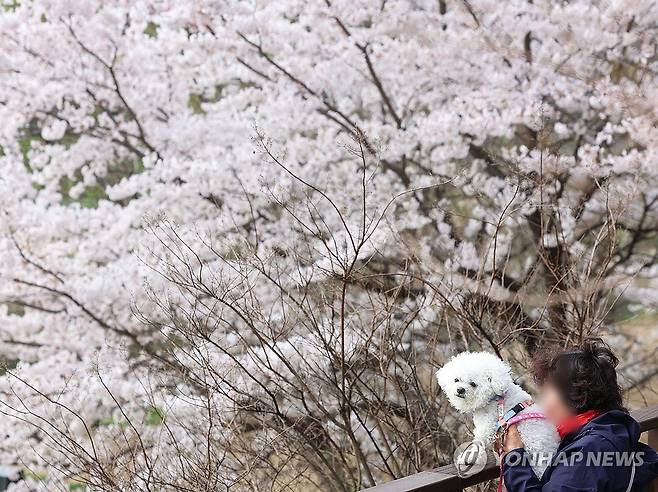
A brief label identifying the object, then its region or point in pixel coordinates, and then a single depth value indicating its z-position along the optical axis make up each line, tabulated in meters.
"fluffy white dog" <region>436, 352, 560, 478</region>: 7.25
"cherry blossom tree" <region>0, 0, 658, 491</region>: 14.73
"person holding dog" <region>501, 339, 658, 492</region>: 7.05
